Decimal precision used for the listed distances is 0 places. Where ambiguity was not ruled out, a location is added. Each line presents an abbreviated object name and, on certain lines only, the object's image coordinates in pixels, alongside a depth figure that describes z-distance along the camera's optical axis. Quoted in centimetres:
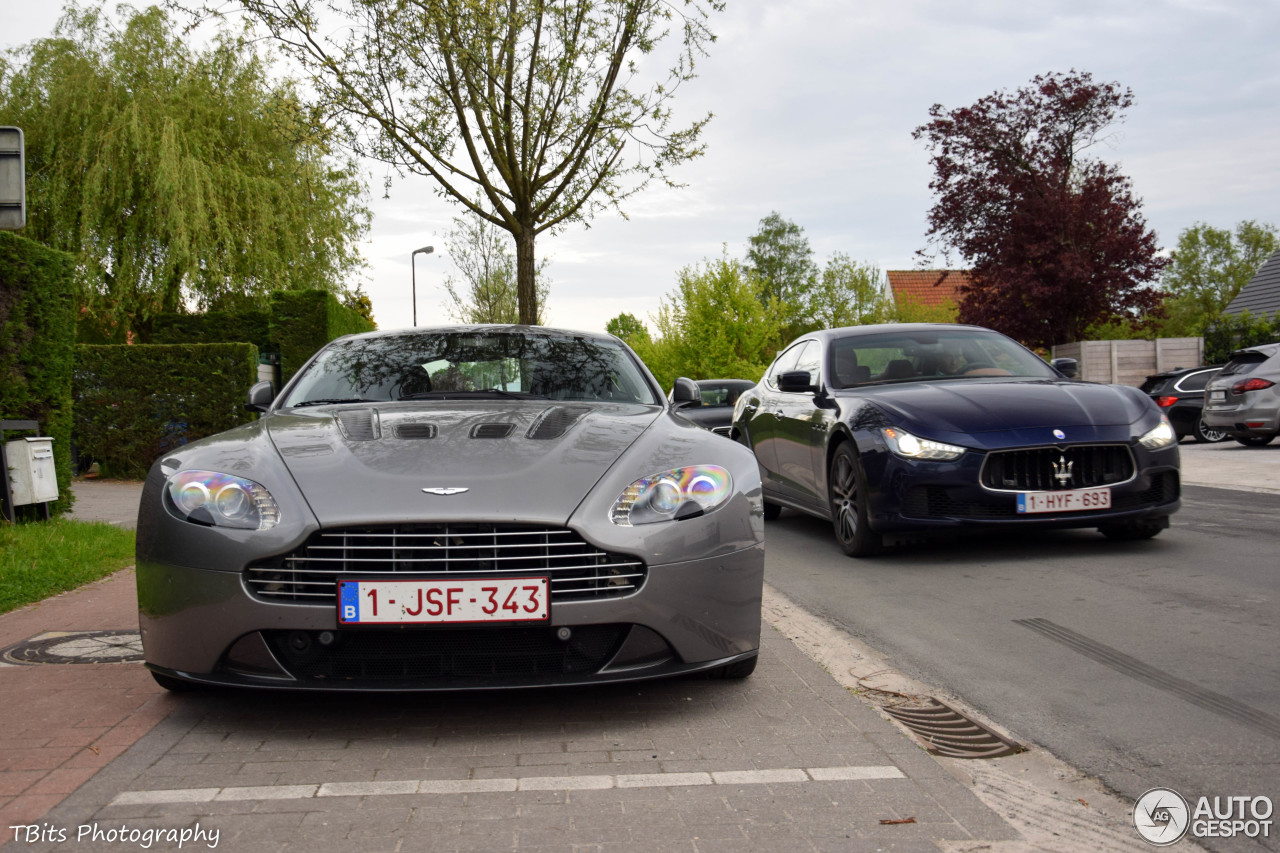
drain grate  331
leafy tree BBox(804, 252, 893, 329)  5966
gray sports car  337
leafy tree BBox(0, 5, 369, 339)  2475
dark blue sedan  659
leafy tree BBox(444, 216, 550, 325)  4150
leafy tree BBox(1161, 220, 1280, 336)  7119
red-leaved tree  2780
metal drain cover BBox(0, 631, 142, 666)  465
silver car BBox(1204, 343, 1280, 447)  1631
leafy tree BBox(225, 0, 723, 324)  1471
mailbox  888
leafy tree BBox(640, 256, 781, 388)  4584
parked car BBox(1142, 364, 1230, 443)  1939
